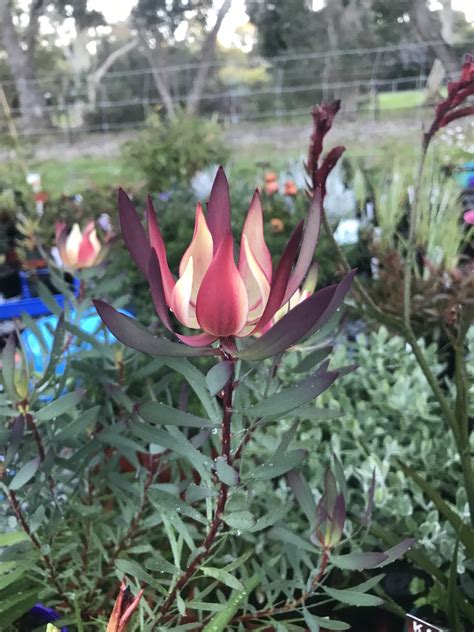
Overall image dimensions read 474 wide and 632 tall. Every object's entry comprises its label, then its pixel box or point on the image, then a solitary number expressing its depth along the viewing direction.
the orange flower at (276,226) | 1.53
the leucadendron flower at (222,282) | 0.27
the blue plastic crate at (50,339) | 0.64
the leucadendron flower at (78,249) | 0.69
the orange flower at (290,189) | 1.87
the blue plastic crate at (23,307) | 1.68
